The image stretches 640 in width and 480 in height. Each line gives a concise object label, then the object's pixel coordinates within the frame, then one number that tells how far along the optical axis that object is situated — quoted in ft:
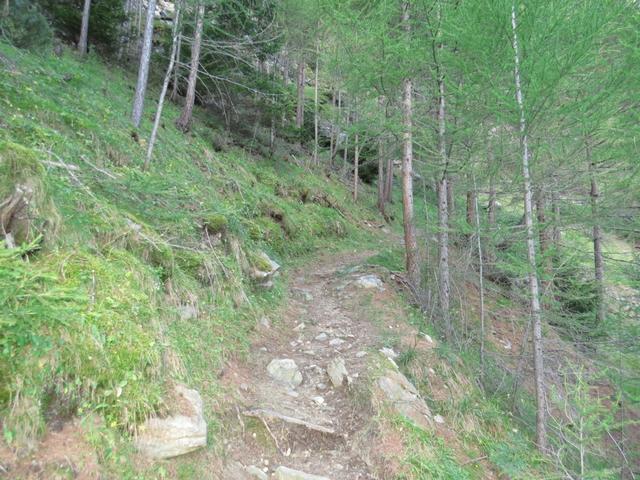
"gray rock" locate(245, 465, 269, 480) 10.57
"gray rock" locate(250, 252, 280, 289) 22.27
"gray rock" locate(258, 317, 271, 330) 19.34
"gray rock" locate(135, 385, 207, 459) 8.98
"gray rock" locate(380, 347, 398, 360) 17.76
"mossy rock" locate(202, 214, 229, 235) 20.09
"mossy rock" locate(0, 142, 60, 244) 10.32
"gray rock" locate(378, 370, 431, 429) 14.05
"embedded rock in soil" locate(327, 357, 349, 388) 15.51
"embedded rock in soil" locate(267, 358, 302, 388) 15.56
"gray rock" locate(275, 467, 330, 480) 10.79
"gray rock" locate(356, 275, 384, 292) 26.60
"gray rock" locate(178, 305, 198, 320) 14.56
